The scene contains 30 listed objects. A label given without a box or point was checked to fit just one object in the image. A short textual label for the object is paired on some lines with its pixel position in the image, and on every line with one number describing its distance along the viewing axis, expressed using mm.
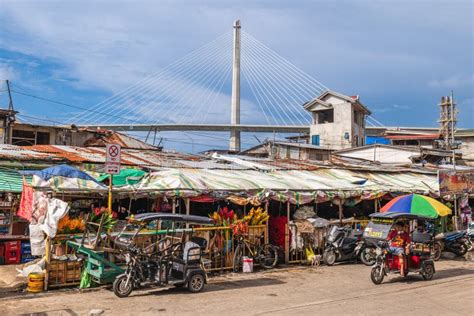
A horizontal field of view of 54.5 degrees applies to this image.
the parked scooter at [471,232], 17116
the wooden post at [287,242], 13352
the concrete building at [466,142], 42375
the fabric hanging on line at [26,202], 10153
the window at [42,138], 20750
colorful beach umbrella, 12250
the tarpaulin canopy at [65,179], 11352
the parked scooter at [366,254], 13461
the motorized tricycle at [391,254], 10523
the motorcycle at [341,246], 13414
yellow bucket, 8953
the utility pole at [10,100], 19855
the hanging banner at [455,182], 17188
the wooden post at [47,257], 9125
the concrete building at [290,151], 36031
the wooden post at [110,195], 10191
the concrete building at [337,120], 44094
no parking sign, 9805
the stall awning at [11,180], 12234
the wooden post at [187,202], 12000
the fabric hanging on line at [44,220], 9297
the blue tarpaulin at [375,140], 46203
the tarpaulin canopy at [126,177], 13406
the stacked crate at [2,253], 11681
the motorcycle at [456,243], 15422
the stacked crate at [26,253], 12000
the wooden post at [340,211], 14391
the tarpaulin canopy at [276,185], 12336
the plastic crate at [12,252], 11742
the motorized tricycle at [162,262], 8758
